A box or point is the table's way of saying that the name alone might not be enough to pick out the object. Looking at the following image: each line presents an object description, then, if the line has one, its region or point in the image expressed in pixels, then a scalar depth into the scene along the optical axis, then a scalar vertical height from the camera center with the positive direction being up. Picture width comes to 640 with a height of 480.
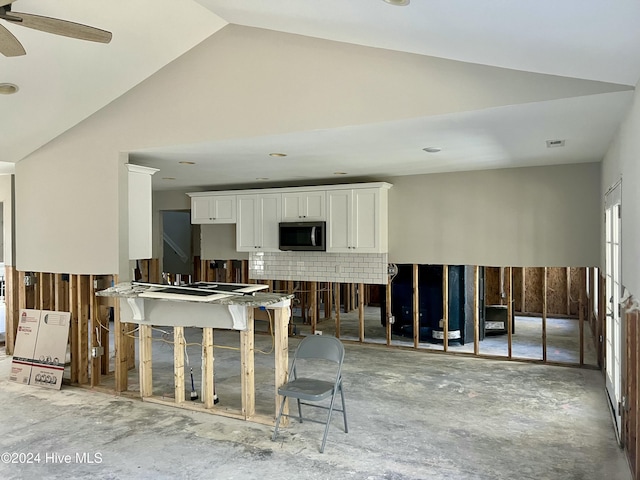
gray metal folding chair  3.34 -1.04
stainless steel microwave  6.23 +0.16
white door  3.41 -0.48
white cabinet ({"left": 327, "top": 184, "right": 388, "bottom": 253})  6.06 +0.35
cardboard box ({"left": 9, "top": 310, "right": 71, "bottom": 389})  4.69 -1.02
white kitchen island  3.69 -0.63
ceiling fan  2.39 +1.19
